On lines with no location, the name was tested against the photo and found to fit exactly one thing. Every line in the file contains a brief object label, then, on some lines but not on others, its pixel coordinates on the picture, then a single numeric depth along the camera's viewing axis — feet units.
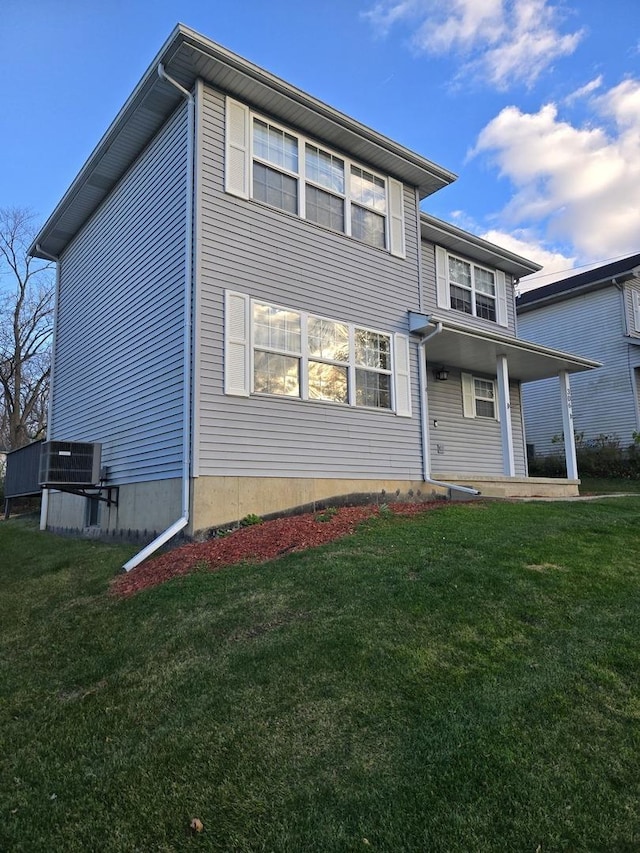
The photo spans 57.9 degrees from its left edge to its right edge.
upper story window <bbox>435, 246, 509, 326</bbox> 41.19
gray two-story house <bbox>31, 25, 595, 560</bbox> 25.27
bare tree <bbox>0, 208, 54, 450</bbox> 97.19
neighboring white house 59.36
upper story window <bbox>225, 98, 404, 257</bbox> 27.55
